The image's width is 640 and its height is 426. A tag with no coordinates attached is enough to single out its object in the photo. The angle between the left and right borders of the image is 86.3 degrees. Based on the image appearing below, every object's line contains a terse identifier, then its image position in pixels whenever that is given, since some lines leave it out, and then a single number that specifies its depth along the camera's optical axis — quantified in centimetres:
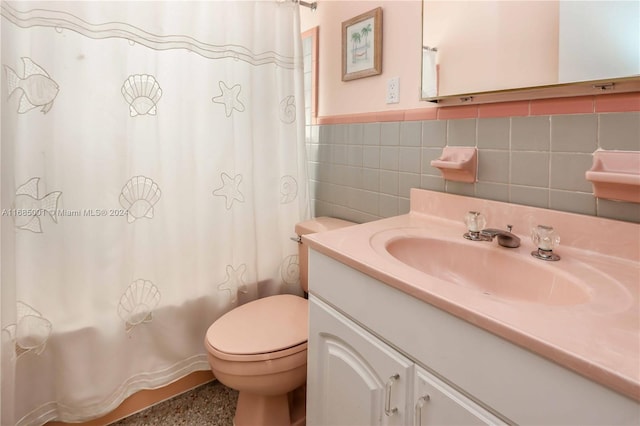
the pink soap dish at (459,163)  103
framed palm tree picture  132
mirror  76
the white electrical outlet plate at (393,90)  126
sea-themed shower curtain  103
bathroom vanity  46
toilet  108
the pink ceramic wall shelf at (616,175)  73
